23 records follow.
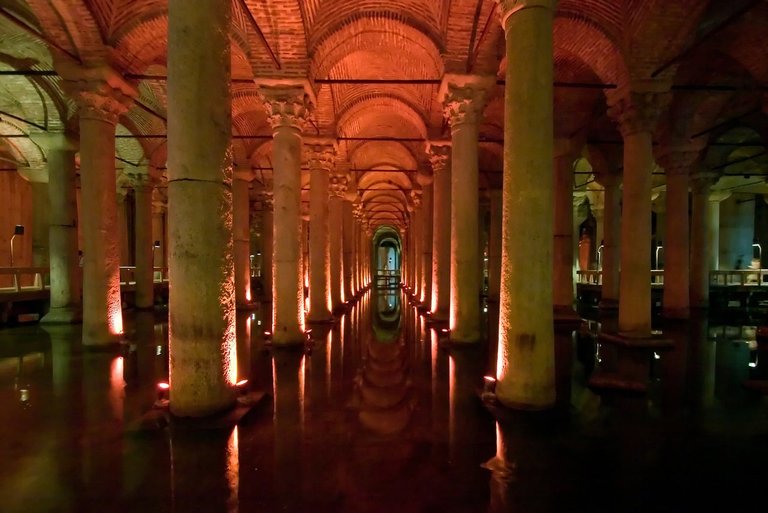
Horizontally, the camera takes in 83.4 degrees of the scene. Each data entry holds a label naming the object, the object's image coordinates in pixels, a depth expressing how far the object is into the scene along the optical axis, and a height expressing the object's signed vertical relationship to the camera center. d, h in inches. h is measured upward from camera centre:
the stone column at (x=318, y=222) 453.7 +30.9
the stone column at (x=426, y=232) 659.7 +30.3
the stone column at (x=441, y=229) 455.2 +23.6
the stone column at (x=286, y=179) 332.5 +56.7
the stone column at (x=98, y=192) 330.3 +46.7
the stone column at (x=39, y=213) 621.0 +59.2
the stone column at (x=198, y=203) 174.1 +19.8
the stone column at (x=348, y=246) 792.3 +9.7
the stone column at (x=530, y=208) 190.1 +19.0
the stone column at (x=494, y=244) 737.6 +12.3
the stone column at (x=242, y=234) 602.5 +24.4
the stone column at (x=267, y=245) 811.4 +11.0
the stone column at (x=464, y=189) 337.7 +49.5
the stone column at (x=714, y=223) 676.1 +45.4
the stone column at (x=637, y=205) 350.0 +37.6
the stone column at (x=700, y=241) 597.3 +13.6
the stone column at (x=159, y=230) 904.3 +48.8
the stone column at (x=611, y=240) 581.6 +14.7
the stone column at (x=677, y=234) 485.4 +19.1
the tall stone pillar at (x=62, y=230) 458.6 +22.6
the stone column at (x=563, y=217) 489.1 +39.1
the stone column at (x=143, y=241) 631.2 +15.3
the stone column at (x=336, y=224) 618.8 +40.1
